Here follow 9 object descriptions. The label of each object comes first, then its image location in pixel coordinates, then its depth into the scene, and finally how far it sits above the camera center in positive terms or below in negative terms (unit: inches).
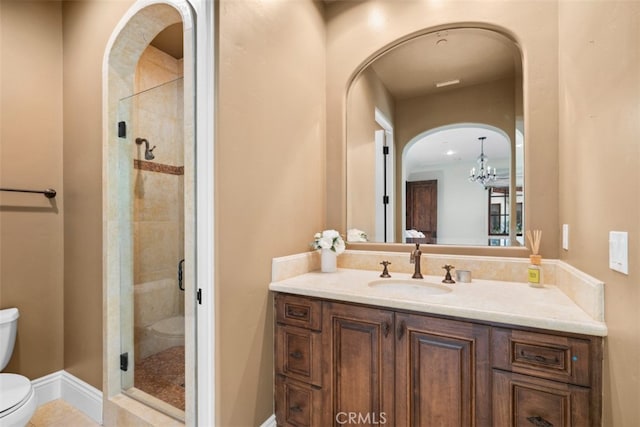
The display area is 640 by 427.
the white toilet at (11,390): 50.6 -33.8
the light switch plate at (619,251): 31.5 -4.5
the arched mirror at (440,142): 66.2 +18.2
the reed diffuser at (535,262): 56.5 -10.1
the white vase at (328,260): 74.4 -12.3
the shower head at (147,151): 87.0 +19.2
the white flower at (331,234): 73.9 -5.5
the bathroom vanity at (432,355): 39.0 -23.0
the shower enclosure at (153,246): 73.0 -9.6
